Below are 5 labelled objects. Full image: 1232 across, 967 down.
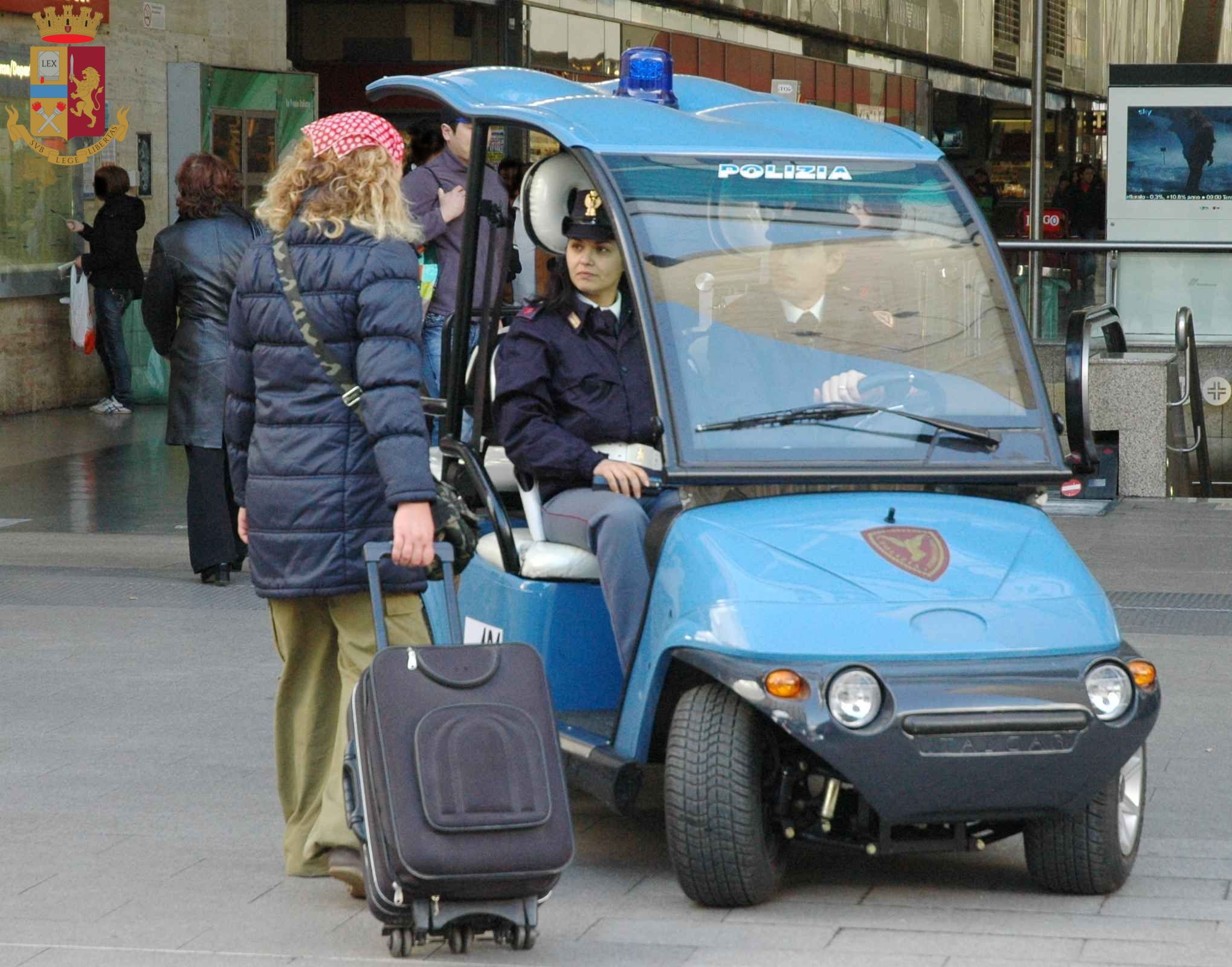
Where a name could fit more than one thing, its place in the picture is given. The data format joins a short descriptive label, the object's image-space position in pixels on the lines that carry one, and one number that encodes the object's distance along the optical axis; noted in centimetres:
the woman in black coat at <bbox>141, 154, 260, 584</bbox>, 1861
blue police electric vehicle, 905
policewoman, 1069
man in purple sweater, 1716
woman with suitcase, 935
